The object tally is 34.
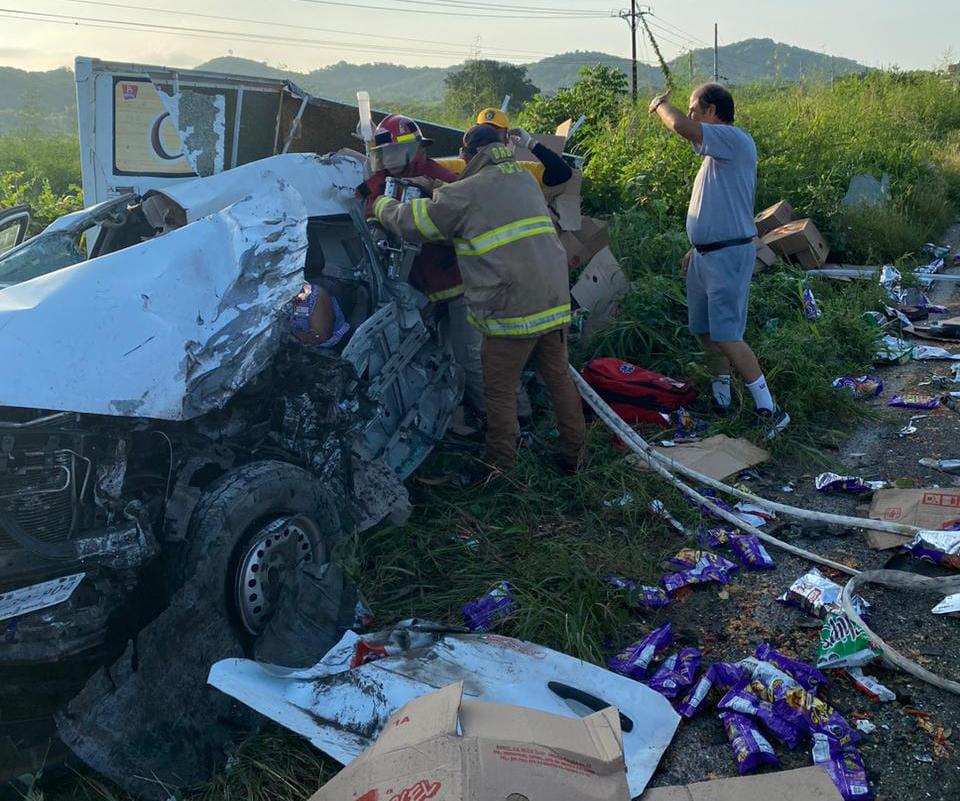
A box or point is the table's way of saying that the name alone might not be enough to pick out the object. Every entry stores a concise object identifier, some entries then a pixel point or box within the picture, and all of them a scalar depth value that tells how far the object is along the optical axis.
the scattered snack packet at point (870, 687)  2.65
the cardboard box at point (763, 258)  6.95
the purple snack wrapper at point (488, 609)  3.19
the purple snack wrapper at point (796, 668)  2.73
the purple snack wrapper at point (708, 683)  2.68
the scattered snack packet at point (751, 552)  3.50
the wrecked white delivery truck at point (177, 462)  2.45
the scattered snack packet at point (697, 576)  3.37
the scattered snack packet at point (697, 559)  3.48
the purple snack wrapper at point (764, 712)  2.51
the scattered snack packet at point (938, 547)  3.19
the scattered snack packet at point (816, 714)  2.50
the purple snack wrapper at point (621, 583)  3.34
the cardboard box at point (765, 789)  2.19
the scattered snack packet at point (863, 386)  5.34
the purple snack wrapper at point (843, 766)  2.30
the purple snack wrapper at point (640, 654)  2.88
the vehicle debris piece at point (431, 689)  2.42
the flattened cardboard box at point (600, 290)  5.77
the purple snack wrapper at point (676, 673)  2.75
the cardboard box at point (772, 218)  7.55
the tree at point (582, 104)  9.17
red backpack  4.95
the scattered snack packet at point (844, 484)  4.11
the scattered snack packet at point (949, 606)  2.95
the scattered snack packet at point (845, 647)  2.78
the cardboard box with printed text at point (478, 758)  1.67
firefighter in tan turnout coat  3.79
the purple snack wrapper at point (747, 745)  2.43
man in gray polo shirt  4.54
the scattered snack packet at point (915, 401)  5.03
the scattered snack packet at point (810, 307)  6.16
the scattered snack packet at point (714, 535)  3.71
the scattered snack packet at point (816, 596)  3.09
